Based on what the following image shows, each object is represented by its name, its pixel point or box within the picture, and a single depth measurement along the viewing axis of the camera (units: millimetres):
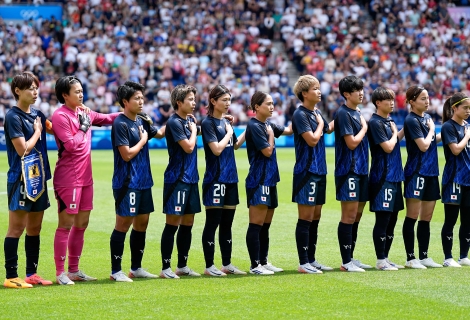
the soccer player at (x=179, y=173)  17672
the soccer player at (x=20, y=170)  16359
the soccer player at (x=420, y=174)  19109
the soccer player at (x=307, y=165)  18234
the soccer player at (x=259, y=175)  18234
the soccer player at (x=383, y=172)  18609
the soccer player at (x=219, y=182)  18125
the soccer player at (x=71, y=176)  16812
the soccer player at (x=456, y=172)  19453
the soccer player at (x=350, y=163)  18375
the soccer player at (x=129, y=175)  17125
